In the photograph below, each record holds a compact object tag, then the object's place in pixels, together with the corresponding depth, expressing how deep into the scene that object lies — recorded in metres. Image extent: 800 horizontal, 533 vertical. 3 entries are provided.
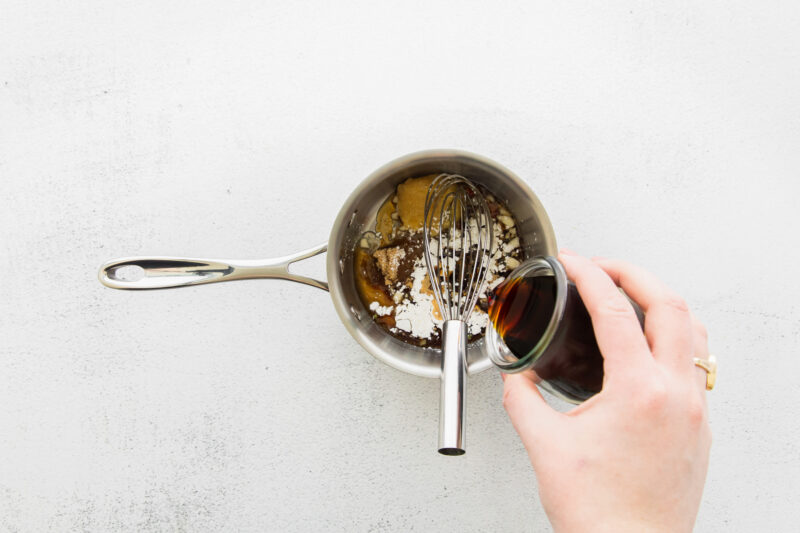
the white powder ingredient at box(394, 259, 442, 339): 0.58
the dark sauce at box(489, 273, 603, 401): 0.41
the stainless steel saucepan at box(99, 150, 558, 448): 0.53
